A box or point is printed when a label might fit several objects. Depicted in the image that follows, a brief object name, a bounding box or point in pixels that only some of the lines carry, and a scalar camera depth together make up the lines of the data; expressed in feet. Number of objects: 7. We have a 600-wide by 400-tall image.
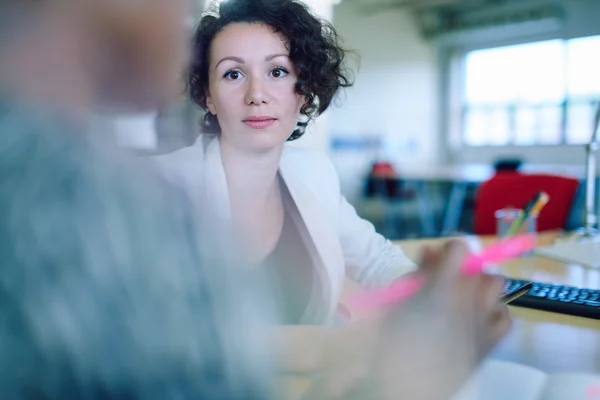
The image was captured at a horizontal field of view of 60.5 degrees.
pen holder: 2.99
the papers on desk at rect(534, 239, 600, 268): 3.28
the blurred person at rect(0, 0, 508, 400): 0.74
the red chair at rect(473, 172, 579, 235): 3.73
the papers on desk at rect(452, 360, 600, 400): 1.49
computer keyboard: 2.15
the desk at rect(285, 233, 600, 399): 1.73
